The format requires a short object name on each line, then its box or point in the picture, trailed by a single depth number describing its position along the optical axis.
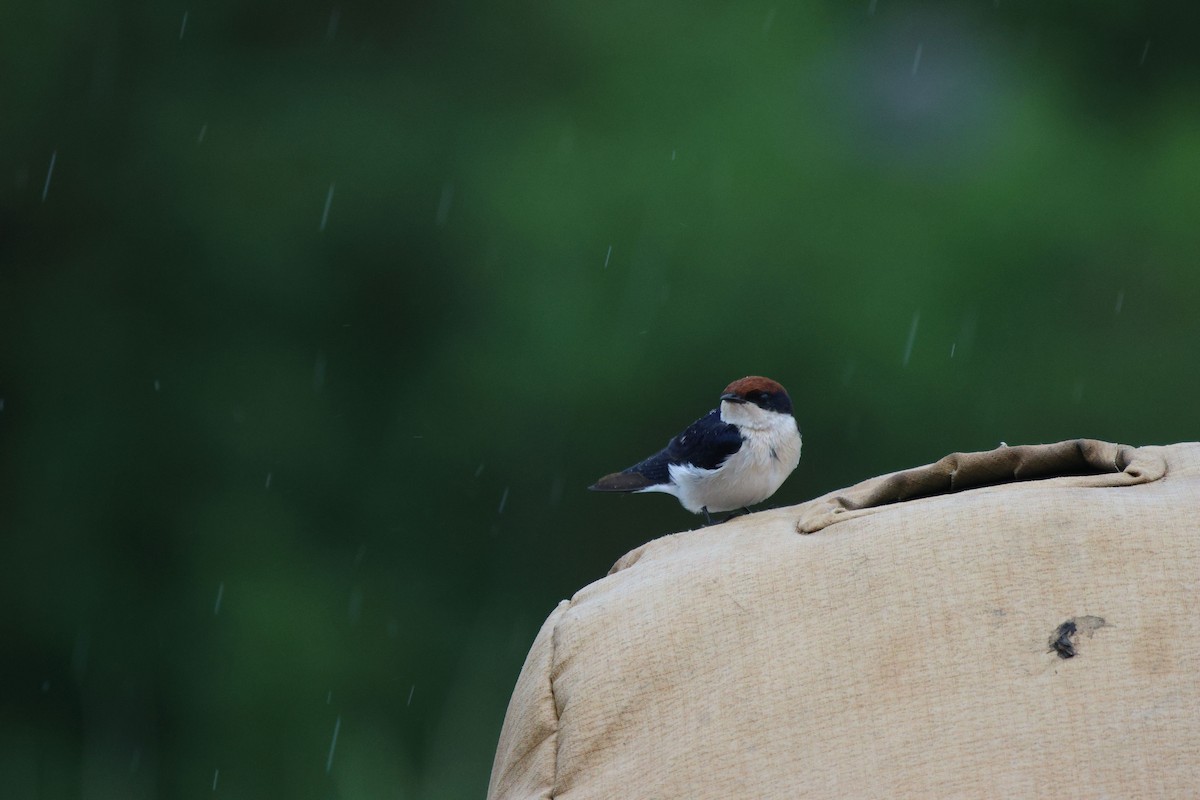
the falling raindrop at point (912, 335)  14.15
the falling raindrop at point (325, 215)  14.85
